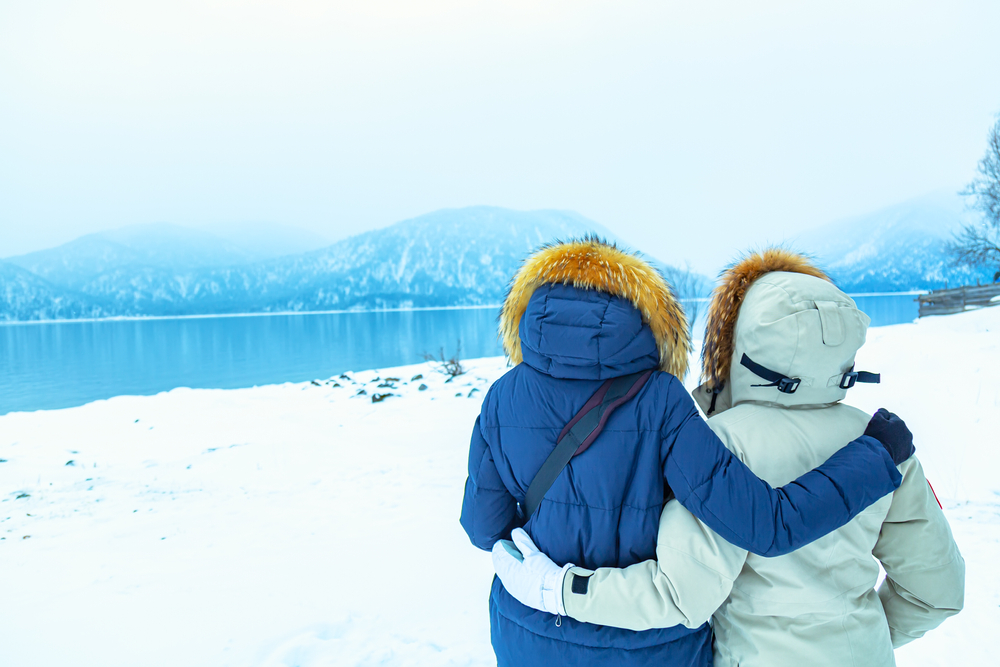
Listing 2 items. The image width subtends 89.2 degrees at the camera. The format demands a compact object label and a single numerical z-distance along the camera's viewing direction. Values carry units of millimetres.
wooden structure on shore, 18828
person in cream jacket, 1279
